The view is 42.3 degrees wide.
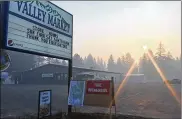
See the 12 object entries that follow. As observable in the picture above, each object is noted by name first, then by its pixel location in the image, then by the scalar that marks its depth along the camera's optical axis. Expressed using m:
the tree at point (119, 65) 166.00
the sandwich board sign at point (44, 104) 8.95
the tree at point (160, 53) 121.31
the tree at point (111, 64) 172.38
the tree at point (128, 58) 164.00
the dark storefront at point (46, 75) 60.56
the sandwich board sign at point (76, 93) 9.91
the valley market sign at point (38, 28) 7.72
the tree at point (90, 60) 170.45
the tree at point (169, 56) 122.25
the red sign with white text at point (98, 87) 9.37
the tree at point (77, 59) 144.60
